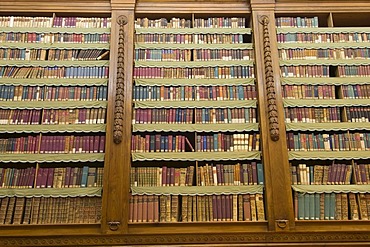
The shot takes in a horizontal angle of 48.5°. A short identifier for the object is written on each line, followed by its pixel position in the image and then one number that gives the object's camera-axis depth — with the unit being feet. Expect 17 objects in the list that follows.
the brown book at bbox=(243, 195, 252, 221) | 10.34
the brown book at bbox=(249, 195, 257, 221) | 10.34
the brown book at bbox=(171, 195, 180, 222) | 10.33
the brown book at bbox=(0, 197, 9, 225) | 10.23
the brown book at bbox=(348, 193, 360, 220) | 10.36
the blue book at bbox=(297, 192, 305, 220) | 10.35
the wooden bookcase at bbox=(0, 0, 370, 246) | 10.07
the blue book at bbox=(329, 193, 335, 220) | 10.34
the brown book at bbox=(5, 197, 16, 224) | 10.23
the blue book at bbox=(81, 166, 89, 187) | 10.53
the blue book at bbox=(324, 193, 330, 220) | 10.34
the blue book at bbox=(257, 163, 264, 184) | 10.66
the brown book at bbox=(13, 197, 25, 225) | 10.21
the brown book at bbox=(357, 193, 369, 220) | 10.35
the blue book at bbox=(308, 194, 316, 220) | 10.35
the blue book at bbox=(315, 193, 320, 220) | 10.33
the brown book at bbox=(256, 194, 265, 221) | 10.36
